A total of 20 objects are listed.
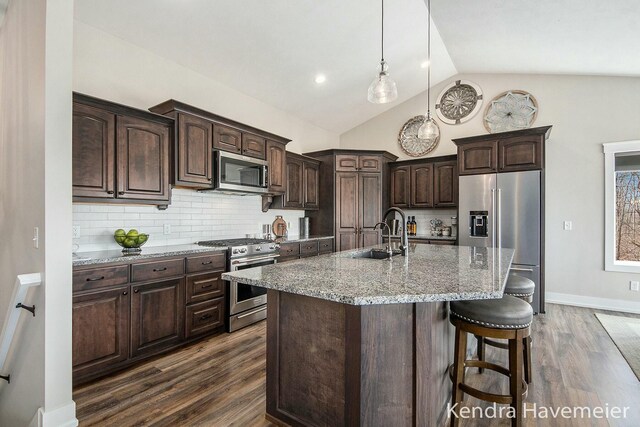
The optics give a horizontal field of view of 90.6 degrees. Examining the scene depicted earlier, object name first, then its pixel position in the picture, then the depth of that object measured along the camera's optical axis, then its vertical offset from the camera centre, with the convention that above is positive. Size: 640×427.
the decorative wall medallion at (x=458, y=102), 5.19 +1.89
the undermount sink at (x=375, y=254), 2.56 -0.34
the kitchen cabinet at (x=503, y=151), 4.11 +0.86
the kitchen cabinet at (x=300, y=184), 4.72 +0.47
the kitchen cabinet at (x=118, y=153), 2.48 +0.52
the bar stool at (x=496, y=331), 1.68 -0.64
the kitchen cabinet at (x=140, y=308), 2.28 -0.79
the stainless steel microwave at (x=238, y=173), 3.47 +0.48
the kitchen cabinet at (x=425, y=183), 5.14 +0.52
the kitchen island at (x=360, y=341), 1.43 -0.63
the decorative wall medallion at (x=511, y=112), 4.71 +1.57
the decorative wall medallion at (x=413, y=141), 5.64 +1.32
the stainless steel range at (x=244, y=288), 3.35 -0.81
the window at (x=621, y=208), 4.16 +0.08
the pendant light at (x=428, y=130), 3.12 +0.83
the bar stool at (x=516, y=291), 2.45 -0.60
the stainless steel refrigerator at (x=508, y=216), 4.07 -0.03
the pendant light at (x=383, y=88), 2.38 +0.95
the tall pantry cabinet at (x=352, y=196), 5.30 +0.30
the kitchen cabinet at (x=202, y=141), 3.12 +0.82
